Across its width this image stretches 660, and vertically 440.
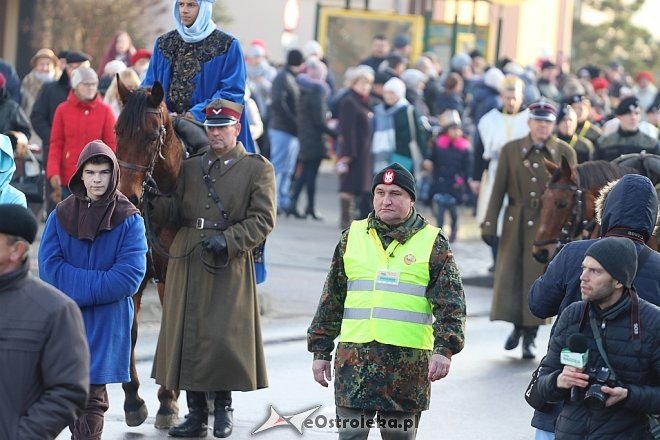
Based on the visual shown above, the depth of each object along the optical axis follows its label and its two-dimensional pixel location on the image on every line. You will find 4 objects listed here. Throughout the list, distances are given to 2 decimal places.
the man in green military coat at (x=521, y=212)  26.69
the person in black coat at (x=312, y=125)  44.09
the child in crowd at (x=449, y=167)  42.06
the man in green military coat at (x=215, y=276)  19.16
